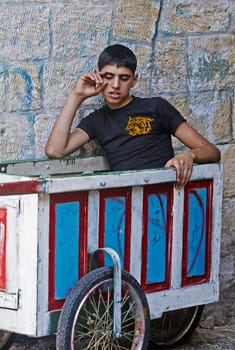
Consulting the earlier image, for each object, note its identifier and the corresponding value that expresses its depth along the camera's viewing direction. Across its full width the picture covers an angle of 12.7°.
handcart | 4.45
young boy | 5.34
